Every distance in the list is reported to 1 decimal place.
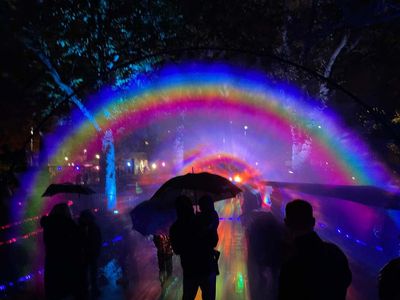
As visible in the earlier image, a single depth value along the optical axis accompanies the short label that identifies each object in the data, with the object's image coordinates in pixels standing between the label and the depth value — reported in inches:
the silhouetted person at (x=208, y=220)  223.0
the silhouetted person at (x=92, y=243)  333.7
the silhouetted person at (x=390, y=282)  109.2
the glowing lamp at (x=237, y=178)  1196.6
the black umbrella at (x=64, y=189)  511.5
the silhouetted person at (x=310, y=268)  115.4
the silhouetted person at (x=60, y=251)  233.8
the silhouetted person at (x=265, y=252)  324.8
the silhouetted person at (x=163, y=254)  379.9
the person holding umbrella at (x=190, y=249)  218.4
